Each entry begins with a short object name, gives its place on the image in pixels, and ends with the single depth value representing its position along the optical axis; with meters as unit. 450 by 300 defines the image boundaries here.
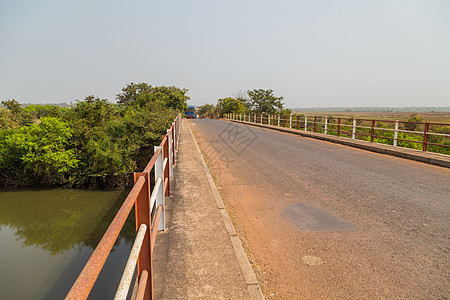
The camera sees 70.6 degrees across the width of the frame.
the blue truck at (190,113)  68.19
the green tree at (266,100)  68.06
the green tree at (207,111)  83.84
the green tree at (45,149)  21.17
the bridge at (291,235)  3.12
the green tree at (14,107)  55.54
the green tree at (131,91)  92.12
